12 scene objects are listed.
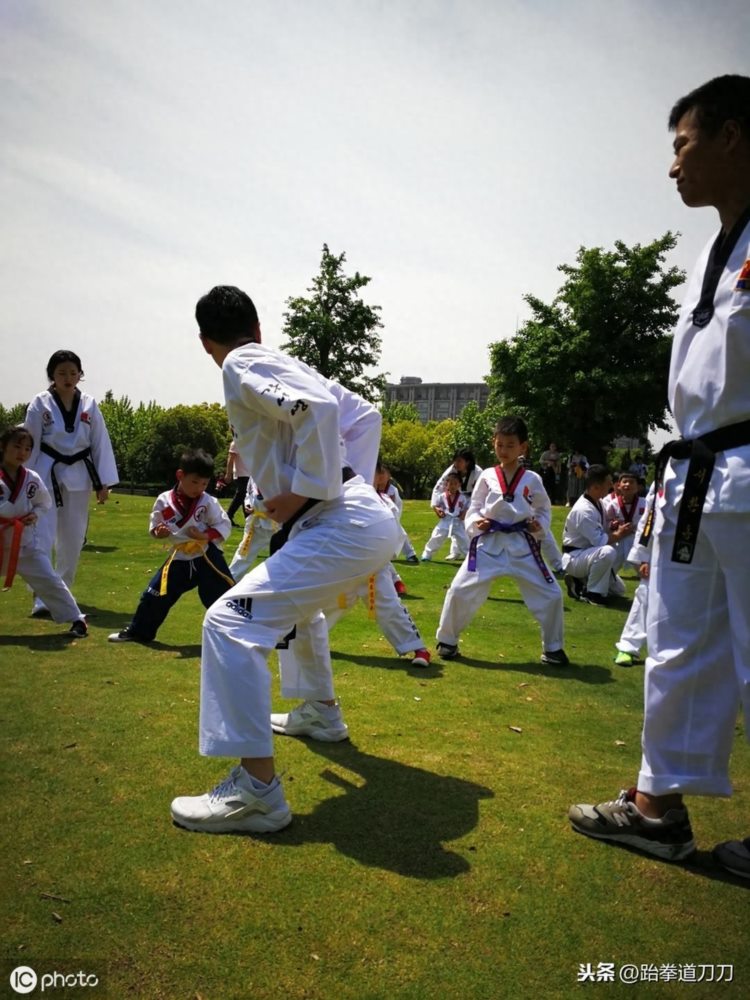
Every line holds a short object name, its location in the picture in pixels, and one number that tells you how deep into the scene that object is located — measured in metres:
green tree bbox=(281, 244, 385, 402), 37.19
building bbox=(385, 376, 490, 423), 147.25
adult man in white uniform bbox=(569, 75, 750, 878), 2.89
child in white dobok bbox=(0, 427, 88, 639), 6.75
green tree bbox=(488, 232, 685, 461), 35.12
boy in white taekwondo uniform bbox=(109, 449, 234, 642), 6.54
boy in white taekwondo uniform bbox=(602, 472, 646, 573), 10.52
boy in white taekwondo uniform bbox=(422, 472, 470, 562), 14.27
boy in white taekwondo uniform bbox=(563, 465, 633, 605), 10.49
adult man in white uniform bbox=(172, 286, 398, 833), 3.18
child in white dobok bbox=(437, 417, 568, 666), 6.66
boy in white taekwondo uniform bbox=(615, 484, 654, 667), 6.79
